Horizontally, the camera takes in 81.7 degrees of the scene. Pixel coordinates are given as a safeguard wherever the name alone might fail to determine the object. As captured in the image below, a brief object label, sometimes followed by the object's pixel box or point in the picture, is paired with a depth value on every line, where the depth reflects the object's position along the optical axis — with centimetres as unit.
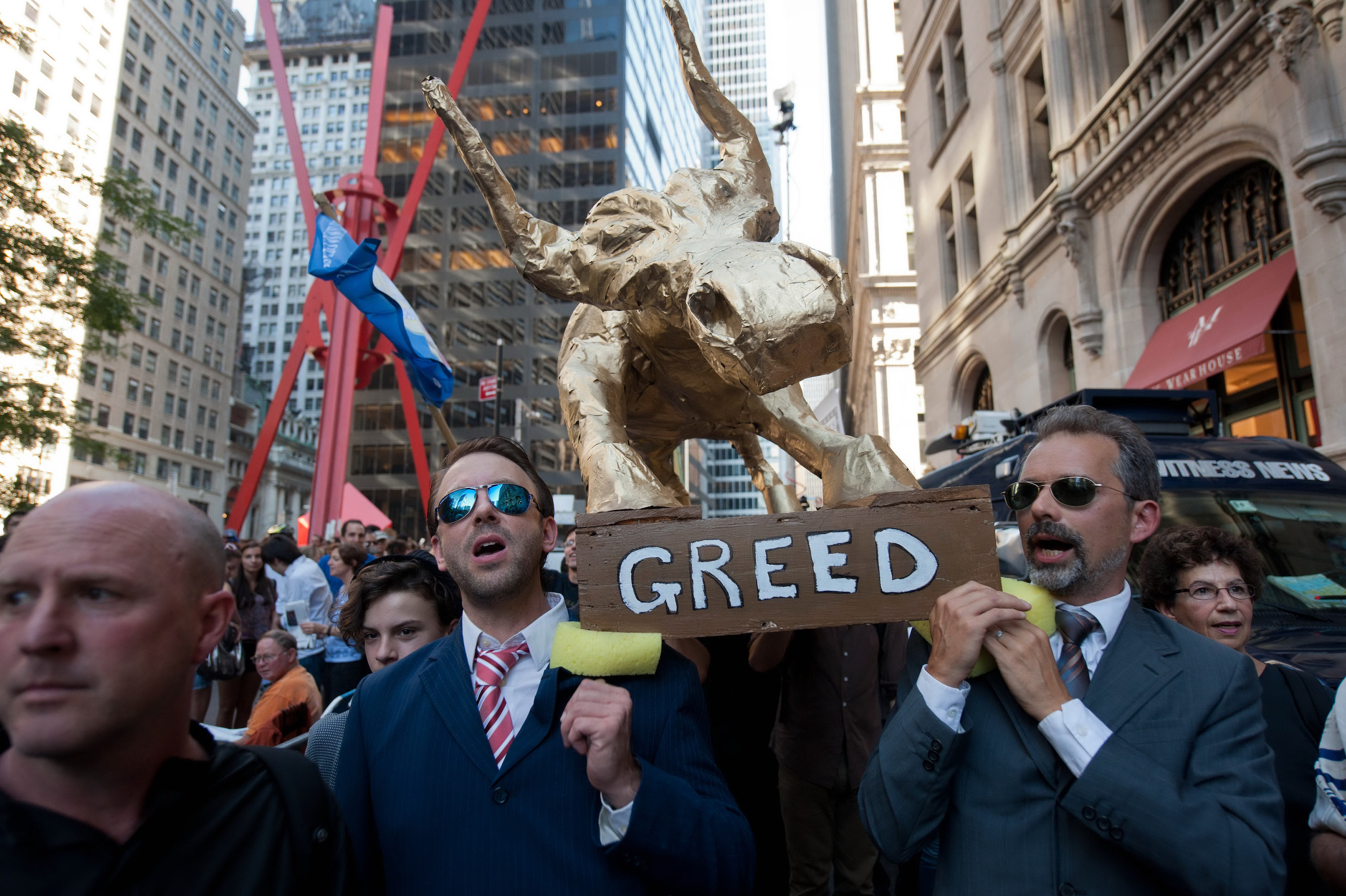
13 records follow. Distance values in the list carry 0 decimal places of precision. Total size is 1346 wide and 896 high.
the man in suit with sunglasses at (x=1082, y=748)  141
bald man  100
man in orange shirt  328
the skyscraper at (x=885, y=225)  2525
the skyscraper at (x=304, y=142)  10538
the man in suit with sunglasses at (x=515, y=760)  154
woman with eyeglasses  204
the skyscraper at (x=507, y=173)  5128
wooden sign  167
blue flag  738
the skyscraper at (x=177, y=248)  5103
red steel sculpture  1587
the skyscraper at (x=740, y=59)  12025
